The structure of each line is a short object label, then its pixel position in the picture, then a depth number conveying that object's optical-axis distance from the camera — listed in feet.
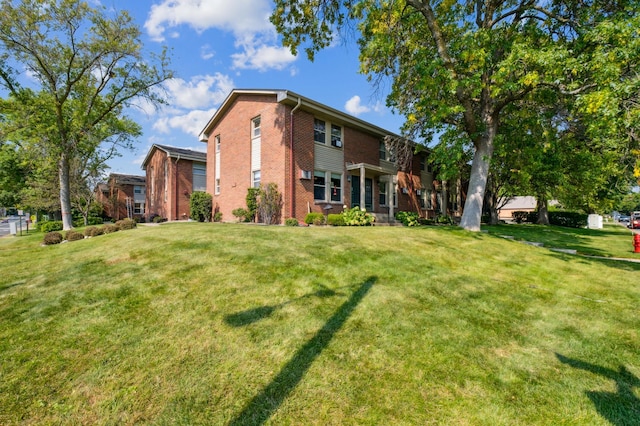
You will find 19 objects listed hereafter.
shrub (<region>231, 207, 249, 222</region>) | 49.39
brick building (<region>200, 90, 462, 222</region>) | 45.50
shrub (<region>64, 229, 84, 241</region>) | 35.01
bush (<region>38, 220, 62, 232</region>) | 64.75
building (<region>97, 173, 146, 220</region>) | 102.78
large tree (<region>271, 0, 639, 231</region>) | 28.37
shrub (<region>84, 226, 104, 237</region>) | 36.68
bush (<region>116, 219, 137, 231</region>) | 39.22
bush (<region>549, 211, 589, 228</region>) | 93.86
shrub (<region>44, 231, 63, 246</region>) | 35.17
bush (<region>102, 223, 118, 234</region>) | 37.52
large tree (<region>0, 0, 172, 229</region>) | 52.70
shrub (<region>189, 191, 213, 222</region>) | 61.52
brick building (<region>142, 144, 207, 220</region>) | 71.56
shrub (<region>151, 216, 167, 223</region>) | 70.79
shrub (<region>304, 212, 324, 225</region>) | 44.01
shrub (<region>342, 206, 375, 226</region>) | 45.29
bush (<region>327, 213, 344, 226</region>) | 44.65
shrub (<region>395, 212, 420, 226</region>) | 53.78
